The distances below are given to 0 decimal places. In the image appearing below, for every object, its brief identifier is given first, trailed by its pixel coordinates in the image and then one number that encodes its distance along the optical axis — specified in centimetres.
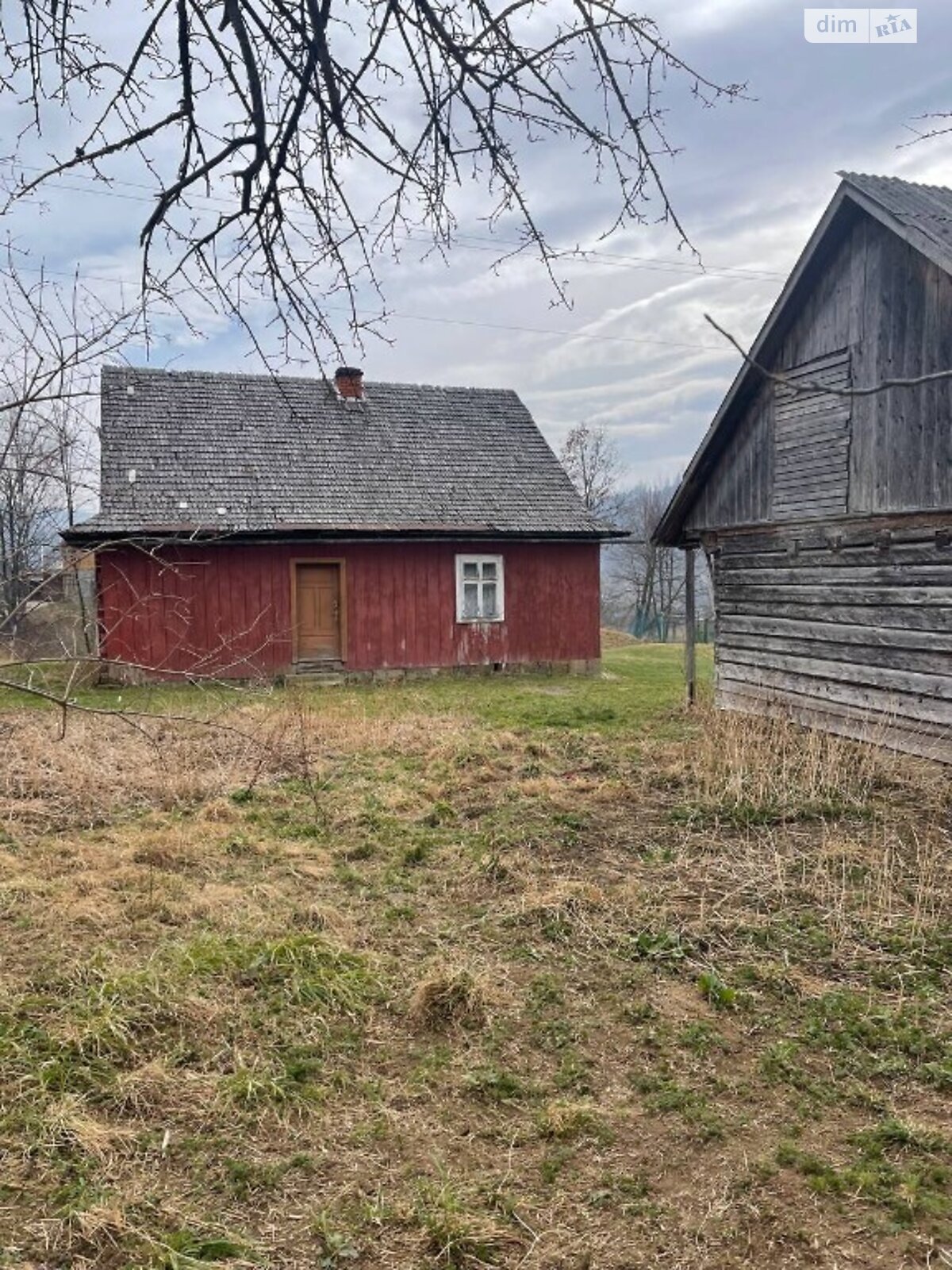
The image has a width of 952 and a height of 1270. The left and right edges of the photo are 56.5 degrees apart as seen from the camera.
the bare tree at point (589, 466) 3659
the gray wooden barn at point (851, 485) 786
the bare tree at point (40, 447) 332
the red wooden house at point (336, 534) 1423
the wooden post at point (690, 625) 1201
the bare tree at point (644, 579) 3694
